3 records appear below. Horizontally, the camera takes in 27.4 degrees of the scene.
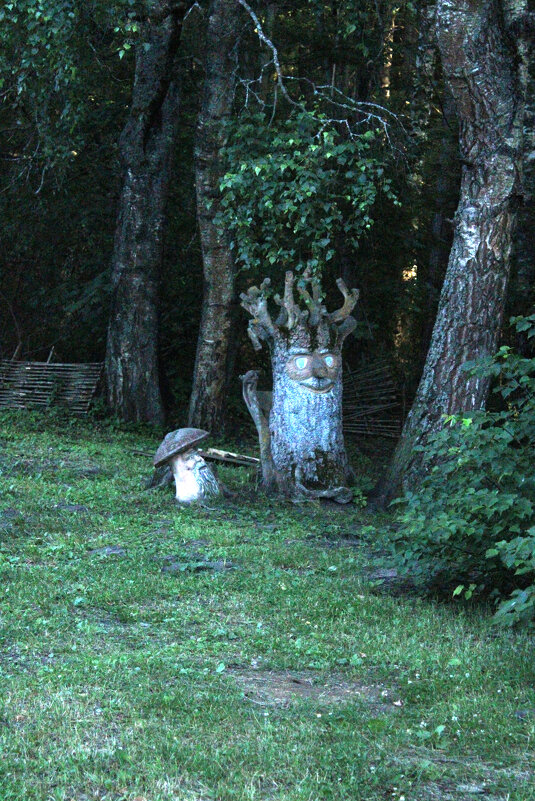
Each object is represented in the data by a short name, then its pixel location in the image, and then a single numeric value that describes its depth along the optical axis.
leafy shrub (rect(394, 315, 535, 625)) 6.68
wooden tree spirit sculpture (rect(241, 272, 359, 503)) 11.68
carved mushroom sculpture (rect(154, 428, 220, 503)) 11.26
